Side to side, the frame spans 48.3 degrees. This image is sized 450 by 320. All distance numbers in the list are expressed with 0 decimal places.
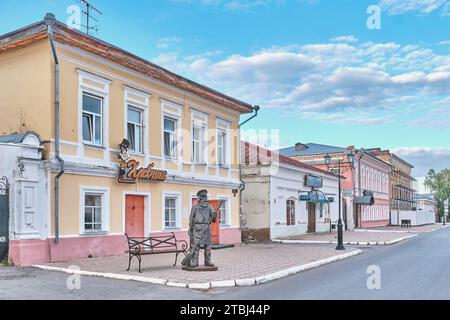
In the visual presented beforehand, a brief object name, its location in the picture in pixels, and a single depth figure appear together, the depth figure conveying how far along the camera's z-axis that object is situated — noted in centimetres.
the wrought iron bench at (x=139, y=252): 1202
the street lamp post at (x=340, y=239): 2041
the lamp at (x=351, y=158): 2355
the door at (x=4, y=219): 1300
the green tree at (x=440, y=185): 9475
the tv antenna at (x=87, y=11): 1806
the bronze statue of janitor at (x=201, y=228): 1260
